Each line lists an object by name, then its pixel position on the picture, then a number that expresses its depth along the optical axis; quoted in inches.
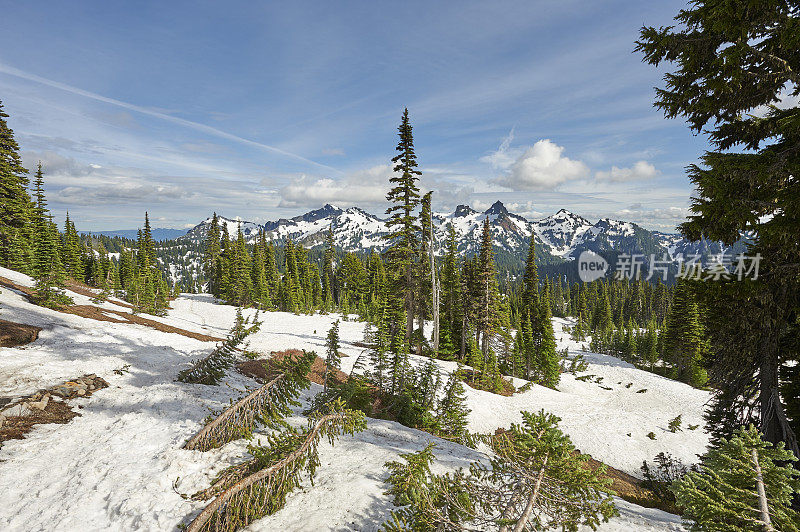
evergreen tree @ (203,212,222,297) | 2551.7
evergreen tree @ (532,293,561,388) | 1380.4
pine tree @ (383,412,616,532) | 143.7
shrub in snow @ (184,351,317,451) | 241.3
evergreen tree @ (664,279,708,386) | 1567.4
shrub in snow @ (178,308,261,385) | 409.1
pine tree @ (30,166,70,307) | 748.6
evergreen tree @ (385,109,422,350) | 932.0
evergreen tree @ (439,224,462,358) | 1222.3
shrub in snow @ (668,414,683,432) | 930.1
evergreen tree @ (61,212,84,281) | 1987.0
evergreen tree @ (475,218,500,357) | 1143.6
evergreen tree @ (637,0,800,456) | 220.4
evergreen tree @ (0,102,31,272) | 940.6
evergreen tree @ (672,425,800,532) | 137.6
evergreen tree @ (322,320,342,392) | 482.6
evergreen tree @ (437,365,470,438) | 476.0
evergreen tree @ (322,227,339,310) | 2576.8
